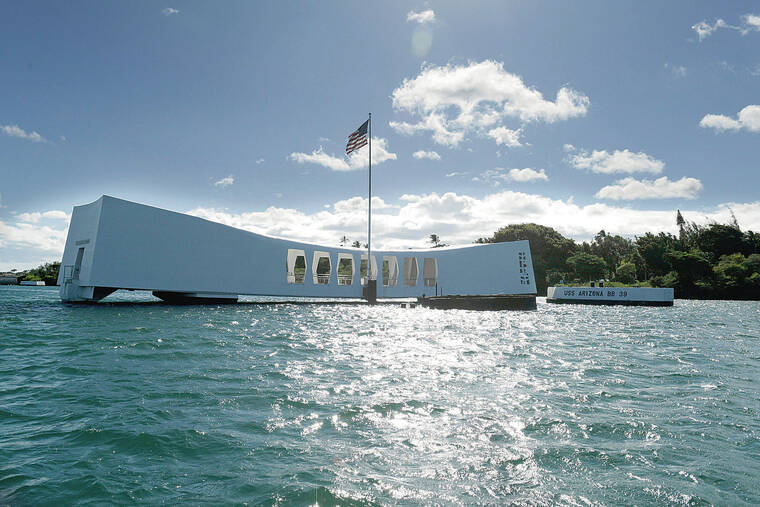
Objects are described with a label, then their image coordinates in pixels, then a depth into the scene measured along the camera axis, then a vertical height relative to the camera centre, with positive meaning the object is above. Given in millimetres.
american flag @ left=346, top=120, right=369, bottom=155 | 25094 +10104
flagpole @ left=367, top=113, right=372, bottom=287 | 29331 +6861
